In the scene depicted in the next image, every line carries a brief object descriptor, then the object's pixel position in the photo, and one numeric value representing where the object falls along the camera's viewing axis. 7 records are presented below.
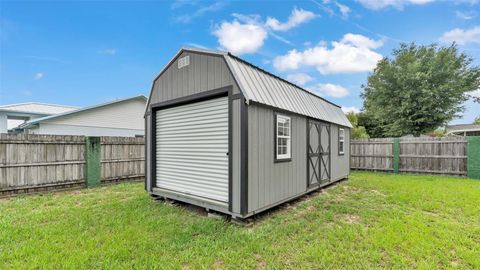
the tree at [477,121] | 26.91
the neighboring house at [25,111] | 13.98
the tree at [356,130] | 18.89
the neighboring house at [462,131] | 18.53
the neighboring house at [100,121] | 12.01
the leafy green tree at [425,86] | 12.99
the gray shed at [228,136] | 4.09
